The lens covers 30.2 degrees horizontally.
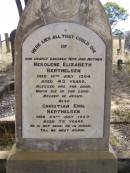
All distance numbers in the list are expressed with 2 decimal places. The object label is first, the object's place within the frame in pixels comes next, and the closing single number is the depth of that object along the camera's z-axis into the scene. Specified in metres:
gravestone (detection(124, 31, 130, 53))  10.42
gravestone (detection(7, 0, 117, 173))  2.32
